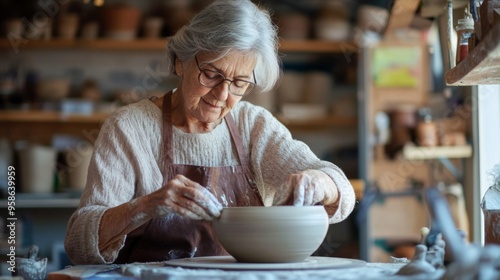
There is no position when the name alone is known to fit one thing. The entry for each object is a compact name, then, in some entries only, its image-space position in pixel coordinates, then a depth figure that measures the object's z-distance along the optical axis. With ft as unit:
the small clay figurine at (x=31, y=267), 6.04
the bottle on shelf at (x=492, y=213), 5.84
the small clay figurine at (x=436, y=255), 5.12
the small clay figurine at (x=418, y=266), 4.74
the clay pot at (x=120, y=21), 16.31
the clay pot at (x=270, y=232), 5.68
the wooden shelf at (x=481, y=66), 5.09
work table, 4.96
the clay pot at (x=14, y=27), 16.06
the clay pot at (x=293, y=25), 16.85
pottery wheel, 5.49
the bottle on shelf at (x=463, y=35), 6.34
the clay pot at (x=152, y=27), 16.46
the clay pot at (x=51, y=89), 16.10
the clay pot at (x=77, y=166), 15.81
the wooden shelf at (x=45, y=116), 15.84
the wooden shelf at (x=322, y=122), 16.83
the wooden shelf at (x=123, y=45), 16.20
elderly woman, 6.63
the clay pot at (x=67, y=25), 16.10
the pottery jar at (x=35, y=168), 15.53
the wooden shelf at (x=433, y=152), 14.06
